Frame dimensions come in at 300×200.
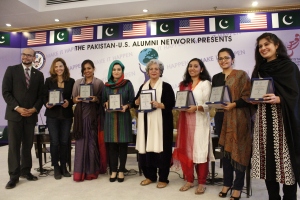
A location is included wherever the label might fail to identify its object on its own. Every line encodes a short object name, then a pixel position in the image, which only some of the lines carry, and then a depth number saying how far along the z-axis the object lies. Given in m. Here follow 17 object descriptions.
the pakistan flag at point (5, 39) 6.77
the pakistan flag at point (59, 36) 6.53
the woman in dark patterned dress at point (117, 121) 3.11
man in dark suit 3.03
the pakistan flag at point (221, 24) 5.69
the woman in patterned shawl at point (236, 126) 2.30
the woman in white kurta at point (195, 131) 2.64
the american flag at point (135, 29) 6.05
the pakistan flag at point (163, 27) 5.94
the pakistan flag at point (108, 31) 6.21
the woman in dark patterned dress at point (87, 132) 3.24
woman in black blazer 3.27
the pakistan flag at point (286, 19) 5.46
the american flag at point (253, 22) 5.57
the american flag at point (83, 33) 6.34
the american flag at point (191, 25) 5.82
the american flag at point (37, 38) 6.70
